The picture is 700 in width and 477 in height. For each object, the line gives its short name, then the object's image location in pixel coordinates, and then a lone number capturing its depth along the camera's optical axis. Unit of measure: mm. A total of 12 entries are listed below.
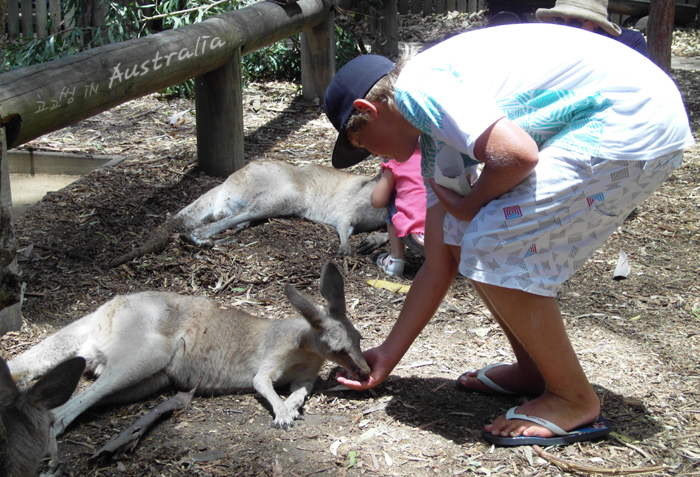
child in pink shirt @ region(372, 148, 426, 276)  3844
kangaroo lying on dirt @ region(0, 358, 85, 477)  1854
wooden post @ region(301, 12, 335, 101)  7508
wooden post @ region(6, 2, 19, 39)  10445
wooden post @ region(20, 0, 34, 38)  10508
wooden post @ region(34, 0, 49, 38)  10555
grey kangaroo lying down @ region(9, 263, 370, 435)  2596
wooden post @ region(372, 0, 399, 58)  9148
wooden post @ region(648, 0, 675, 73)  5855
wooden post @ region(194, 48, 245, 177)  5277
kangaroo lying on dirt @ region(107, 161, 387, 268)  4703
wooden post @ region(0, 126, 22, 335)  1651
